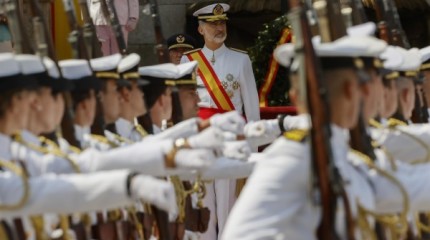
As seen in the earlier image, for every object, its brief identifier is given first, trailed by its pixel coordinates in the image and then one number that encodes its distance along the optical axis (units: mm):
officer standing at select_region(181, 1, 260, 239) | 28063
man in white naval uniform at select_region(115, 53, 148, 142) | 20490
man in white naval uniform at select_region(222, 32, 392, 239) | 14573
